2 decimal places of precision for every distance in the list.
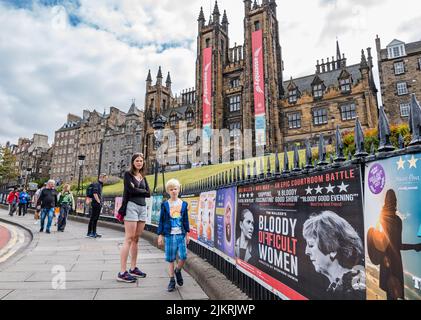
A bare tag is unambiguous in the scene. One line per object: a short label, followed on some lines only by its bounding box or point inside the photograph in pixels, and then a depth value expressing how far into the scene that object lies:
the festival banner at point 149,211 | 9.53
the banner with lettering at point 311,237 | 1.81
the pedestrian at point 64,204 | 10.59
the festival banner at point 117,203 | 12.17
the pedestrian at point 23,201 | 17.84
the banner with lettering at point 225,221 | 3.97
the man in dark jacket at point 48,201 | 9.86
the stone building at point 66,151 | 75.44
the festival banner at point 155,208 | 8.71
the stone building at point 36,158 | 81.88
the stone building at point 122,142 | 61.50
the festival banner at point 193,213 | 5.85
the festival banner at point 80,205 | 16.84
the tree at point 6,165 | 50.47
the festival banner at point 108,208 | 13.20
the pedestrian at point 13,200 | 17.30
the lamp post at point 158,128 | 9.86
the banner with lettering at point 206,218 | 4.88
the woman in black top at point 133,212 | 4.35
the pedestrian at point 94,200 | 8.95
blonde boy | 4.02
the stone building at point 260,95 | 32.78
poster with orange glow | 1.38
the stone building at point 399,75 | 30.97
